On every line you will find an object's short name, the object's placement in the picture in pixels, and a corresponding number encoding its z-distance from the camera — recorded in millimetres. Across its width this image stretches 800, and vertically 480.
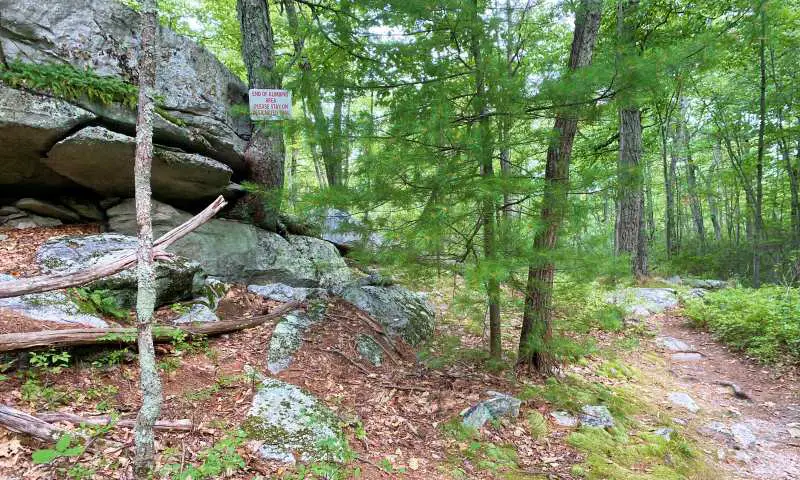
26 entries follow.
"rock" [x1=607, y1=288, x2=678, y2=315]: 9297
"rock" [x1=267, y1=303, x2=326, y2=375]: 4523
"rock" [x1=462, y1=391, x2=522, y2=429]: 4129
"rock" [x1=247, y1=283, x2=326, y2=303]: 6012
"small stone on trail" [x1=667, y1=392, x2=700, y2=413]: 5289
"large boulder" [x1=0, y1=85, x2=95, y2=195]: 4598
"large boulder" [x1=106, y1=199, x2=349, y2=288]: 5961
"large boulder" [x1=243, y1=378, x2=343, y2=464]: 3164
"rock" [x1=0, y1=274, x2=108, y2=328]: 3752
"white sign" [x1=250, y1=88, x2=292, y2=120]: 5066
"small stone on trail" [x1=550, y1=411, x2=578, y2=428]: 4383
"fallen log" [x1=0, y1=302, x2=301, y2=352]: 3189
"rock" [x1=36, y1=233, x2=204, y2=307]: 4523
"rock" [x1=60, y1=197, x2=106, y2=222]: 5945
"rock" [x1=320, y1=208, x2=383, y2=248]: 4883
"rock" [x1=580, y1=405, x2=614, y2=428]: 4359
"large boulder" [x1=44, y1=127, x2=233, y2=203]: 4996
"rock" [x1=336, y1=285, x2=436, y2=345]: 6062
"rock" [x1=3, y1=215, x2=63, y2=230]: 5551
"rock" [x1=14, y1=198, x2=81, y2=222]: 5711
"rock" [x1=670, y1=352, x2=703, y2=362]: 7045
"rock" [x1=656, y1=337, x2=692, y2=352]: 7484
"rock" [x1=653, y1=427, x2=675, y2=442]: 4298
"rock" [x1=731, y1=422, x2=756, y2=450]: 4488
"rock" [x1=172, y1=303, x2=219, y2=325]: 4641
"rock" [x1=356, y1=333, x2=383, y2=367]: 5193
